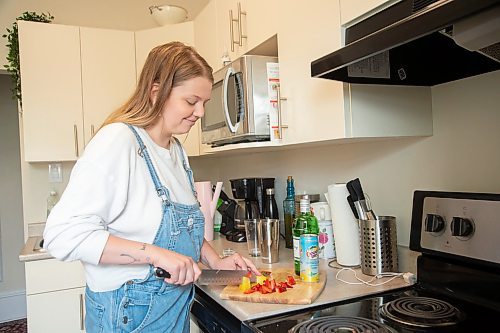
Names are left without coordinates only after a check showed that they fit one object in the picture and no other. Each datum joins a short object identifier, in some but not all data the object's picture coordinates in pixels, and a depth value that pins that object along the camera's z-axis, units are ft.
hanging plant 8.20
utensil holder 4.10
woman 2.94
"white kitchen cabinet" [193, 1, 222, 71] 6.68
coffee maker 6.63
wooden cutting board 3.49
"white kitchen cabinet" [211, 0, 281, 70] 4.93
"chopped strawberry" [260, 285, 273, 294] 3.67
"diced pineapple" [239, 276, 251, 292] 3.77
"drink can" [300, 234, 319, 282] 3.98
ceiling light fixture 8.61
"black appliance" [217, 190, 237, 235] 7.34
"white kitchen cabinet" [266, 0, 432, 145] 3.76
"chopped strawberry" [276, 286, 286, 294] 3.67
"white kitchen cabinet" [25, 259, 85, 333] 6.96
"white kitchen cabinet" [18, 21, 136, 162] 7.91
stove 3.07
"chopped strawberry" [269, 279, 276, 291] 3.71
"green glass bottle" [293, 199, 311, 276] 4.25
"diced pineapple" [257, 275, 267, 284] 3.86
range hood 2.20
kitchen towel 4.56
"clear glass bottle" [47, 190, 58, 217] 9.02
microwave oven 4.98
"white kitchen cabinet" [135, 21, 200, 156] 8.21
